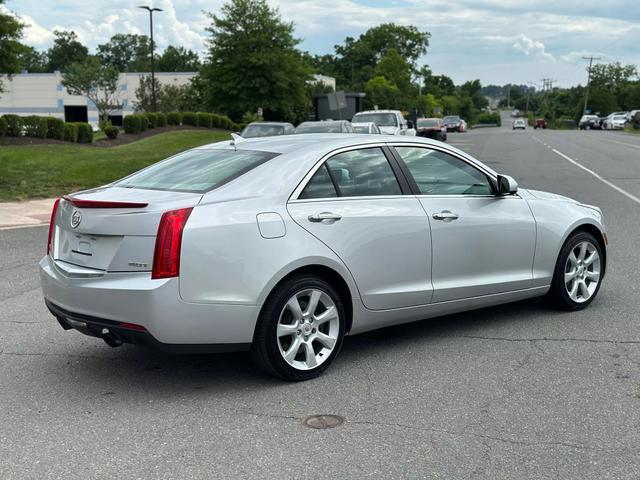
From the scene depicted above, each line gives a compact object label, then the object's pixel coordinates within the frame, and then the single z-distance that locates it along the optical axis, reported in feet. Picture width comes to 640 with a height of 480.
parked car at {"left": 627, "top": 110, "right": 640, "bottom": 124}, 245.59
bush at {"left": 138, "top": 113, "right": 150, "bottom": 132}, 128.31
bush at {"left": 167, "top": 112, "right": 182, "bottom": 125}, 140.77
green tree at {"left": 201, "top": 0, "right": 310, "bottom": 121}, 147.43
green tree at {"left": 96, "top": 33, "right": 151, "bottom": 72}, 529.86
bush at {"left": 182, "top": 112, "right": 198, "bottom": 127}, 143.33
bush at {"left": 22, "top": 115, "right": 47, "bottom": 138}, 90.63
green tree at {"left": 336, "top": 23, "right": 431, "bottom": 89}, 431.02
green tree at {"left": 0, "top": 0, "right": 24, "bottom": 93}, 69.01
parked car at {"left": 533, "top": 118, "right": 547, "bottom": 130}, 389.80
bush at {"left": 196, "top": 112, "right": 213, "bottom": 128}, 143.84
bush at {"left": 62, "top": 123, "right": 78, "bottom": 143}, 94.84
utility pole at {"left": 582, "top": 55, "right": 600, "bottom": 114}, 409.57
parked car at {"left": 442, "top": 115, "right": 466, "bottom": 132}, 246.88
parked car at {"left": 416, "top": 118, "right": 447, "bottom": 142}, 145.59
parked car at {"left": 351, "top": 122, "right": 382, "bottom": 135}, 82.99
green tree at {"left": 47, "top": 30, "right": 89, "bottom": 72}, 468.75
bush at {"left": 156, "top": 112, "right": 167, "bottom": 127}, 135.85
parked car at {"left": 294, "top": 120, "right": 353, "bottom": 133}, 74.84
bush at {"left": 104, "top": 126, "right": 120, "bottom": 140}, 116.57
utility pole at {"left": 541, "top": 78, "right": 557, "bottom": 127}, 522.68
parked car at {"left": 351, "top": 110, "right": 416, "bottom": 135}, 98.48
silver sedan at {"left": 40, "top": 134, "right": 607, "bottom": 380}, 14.93
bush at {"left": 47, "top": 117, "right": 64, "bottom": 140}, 92.63
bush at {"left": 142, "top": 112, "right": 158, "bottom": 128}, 133.08
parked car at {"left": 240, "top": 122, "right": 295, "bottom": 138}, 90.94
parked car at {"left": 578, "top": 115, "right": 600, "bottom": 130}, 292.40
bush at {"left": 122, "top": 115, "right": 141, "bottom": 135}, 125.39
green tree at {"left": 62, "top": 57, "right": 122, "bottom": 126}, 210.38
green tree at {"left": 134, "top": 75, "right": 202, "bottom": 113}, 205.46
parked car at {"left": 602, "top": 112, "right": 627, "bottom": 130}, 258.37
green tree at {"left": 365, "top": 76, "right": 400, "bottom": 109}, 271.49
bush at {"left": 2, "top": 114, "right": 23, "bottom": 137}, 87.40
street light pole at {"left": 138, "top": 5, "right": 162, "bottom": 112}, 155.38
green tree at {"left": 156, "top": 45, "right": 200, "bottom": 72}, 463.83
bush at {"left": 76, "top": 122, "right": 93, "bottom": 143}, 98.46
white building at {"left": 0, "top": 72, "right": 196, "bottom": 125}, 263.08
